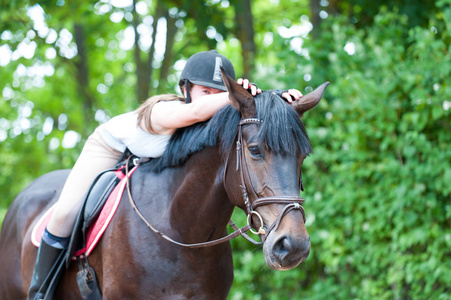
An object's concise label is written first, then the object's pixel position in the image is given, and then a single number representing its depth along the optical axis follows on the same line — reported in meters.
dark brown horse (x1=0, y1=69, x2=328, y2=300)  4.85
